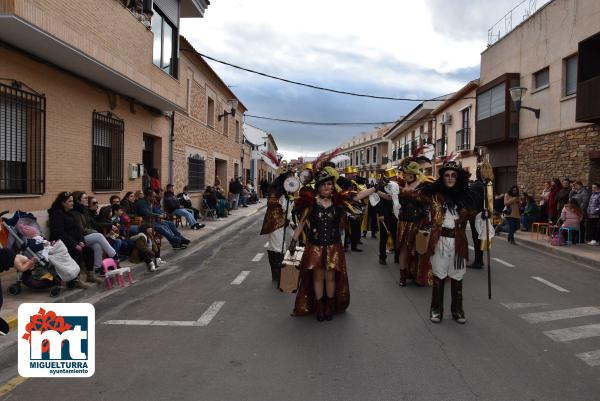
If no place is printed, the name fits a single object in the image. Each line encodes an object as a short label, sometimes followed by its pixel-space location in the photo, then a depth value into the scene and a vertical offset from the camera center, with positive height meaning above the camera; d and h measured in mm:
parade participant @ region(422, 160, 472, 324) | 5336 -525
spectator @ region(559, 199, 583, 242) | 12555 -611
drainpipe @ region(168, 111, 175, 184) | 16531 +1305
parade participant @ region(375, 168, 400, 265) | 9141 -684
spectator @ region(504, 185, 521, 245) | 12117 -515
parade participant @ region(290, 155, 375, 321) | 5438 -644
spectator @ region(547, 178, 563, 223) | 14562 -296
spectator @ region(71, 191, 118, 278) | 7309 -833
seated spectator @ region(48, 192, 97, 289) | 6895 -734
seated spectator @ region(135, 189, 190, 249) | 10016 -841
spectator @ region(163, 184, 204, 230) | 13754 -716
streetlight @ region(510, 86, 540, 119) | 15430 +3160
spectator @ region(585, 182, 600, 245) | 12430 -621
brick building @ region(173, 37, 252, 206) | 17734 +2480
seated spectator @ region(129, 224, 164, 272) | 8570 -1242
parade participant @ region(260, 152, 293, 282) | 7131 -454
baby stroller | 5977 -890
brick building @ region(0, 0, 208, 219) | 7855 +1870
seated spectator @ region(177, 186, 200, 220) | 15570 -527
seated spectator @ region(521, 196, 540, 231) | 15586 -630
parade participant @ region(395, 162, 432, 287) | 7104 -606
